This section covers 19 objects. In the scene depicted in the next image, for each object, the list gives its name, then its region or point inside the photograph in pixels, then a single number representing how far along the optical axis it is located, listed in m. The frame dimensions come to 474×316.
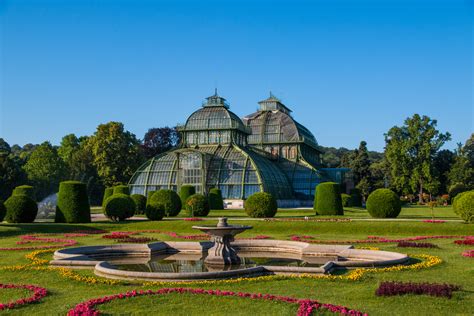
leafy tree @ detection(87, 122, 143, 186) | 73.62
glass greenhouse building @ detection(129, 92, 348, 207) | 63.97
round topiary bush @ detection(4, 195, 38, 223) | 35.66
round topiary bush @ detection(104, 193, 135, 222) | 38.91
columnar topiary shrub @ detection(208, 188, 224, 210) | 53.88
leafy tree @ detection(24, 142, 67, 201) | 78.44
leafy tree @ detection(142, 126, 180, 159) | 96.38
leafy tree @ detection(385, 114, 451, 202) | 72.12
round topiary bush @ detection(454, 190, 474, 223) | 29.94
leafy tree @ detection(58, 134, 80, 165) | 88.19
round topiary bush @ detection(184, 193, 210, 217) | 42.69
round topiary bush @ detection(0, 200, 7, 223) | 34.25
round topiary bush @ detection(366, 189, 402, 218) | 36.81
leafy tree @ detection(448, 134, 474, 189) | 77.88
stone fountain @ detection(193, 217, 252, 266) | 17.94
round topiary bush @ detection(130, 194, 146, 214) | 47.69
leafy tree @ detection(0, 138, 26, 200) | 68.06
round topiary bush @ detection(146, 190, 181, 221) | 43.31
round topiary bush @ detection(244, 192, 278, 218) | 39.44
